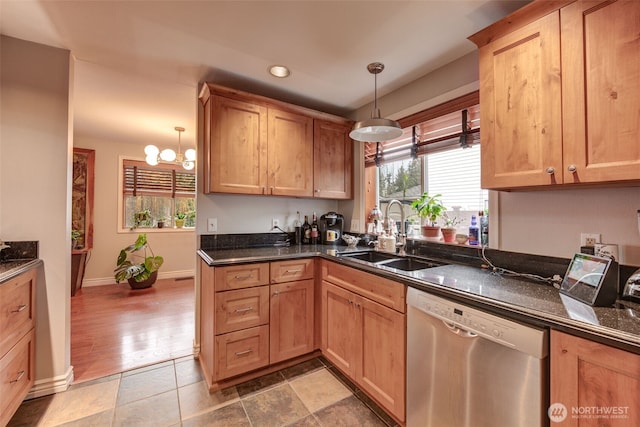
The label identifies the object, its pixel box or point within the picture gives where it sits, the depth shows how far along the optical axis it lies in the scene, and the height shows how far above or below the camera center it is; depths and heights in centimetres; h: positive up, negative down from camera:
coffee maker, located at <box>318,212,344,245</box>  276 -13
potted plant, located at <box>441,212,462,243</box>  204 -11
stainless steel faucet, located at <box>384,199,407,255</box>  223 -13
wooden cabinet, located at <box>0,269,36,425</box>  138 -71
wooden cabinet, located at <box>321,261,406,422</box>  151 -75
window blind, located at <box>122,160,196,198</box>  457 +64
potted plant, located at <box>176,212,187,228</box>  493 -6
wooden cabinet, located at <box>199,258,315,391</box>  183 -74
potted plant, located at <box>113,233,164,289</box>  402 -78
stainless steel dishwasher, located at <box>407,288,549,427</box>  98 -65
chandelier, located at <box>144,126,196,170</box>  347 +78
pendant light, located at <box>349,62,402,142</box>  172 +59
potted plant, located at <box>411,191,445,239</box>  216 +4
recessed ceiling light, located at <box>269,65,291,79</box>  210 +116
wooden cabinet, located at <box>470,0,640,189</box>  104 +54
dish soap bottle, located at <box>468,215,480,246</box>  191 -12
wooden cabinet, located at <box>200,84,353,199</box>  217 +61
